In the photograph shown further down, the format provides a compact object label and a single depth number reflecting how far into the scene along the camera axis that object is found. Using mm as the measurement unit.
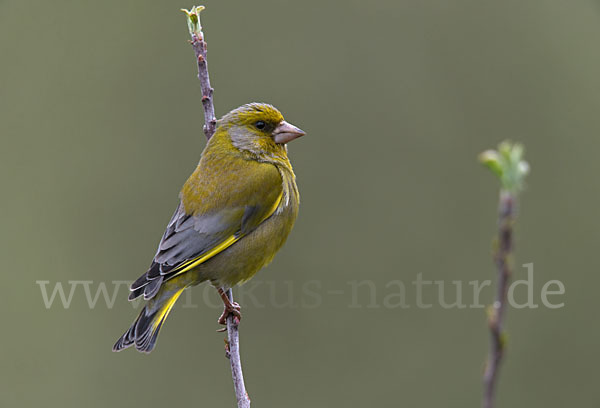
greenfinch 8633
